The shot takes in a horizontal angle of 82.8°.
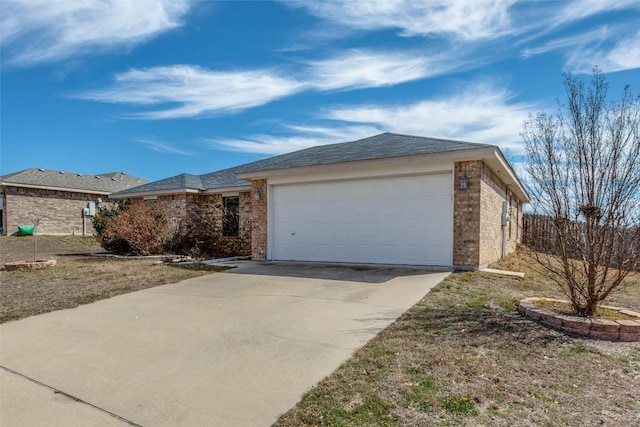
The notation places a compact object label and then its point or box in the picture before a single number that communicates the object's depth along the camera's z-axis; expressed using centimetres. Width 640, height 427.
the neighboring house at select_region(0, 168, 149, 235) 2077
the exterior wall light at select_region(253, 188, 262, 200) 1185
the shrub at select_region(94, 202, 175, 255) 1368
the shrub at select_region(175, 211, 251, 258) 1434
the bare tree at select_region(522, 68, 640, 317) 459
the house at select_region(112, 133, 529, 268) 868
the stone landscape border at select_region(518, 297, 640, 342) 405
